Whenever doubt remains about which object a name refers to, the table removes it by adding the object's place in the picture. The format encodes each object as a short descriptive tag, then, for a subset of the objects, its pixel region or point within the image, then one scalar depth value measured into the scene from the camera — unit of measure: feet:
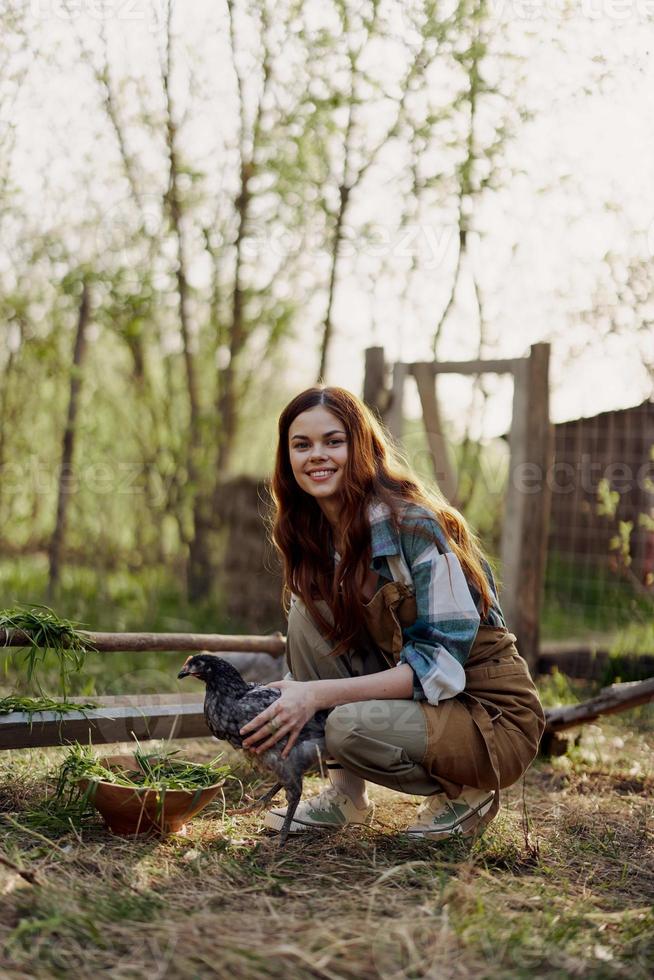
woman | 9.26
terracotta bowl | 9.12
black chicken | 9.25
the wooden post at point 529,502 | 18.02
